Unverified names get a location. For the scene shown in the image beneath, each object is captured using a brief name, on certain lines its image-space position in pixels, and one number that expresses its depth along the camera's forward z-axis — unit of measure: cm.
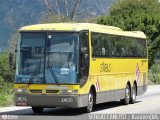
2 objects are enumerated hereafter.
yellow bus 2159
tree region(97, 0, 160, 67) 5694
